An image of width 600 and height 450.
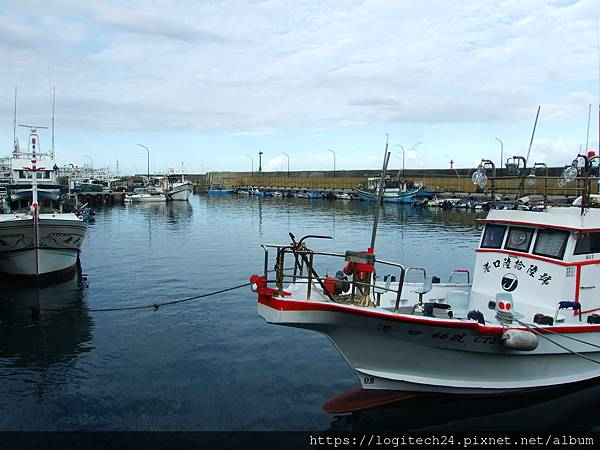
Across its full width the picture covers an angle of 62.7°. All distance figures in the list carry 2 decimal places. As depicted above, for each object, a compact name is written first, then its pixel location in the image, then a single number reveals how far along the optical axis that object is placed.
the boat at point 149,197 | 88.38
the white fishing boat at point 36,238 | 22.14
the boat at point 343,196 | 98.69
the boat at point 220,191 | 128.86
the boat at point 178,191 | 90.50
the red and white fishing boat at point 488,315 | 9.82
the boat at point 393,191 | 84.00
